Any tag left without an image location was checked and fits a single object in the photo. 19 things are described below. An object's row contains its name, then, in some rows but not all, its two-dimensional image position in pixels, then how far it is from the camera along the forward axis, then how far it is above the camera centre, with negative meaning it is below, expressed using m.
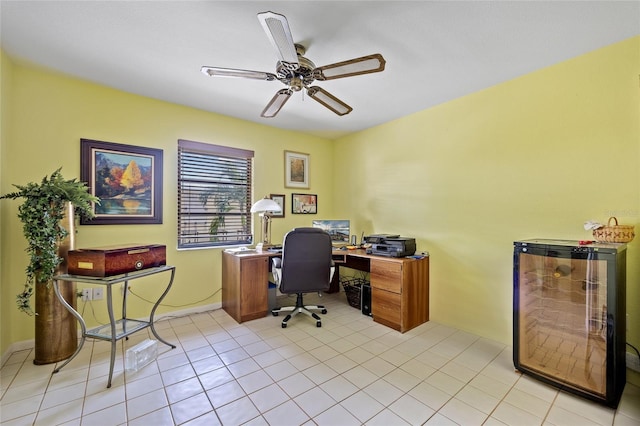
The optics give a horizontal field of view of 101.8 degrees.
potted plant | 1.93 -0.26
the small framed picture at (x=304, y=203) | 4.05 +0.14
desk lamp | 3.24 -0.04
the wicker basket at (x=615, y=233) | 1.76 -0.14
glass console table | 1.88 -0.75
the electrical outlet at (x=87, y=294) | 2.53 -0.80
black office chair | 2.73 -0.55
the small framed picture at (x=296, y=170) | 3.96 +0.67
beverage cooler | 1.63 -0.73
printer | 2.85 -0.37
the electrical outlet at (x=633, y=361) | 1.86 -1.07
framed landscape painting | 2.55 +0.33
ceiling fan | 1.38 +0.97
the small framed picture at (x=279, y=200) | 3.81 +0.18
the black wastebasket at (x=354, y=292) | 3.38 -1.06
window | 3.13 +0.22
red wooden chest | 1.92 -0.37
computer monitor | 3.83 -0.23
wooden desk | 2.73 -0.84
